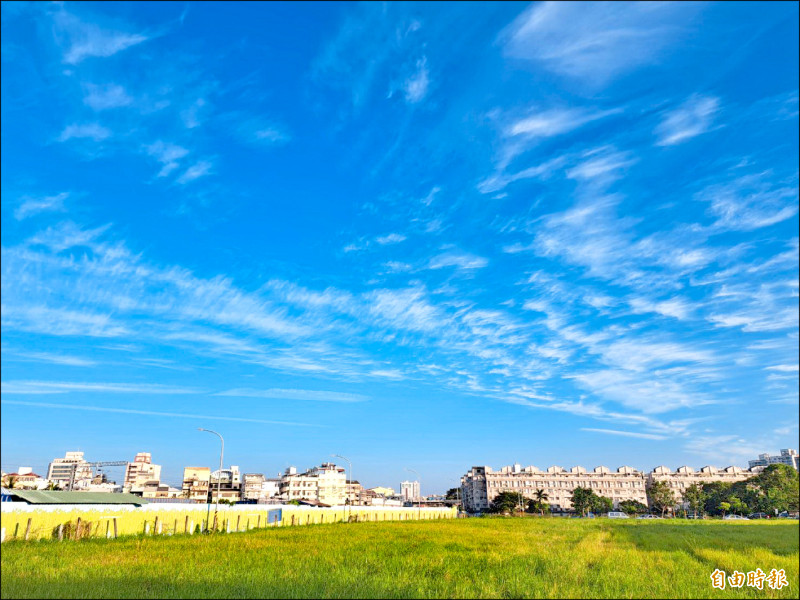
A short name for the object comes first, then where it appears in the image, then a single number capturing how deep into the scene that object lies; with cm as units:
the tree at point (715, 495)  12538
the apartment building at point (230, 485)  16362
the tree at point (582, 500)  14750
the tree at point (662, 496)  14125
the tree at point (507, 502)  15425
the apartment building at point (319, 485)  17212
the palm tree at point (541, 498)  15461
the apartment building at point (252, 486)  16549
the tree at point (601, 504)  14819
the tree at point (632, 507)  14612
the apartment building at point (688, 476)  17712
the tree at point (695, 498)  13077
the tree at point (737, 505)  11424
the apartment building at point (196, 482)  16675
